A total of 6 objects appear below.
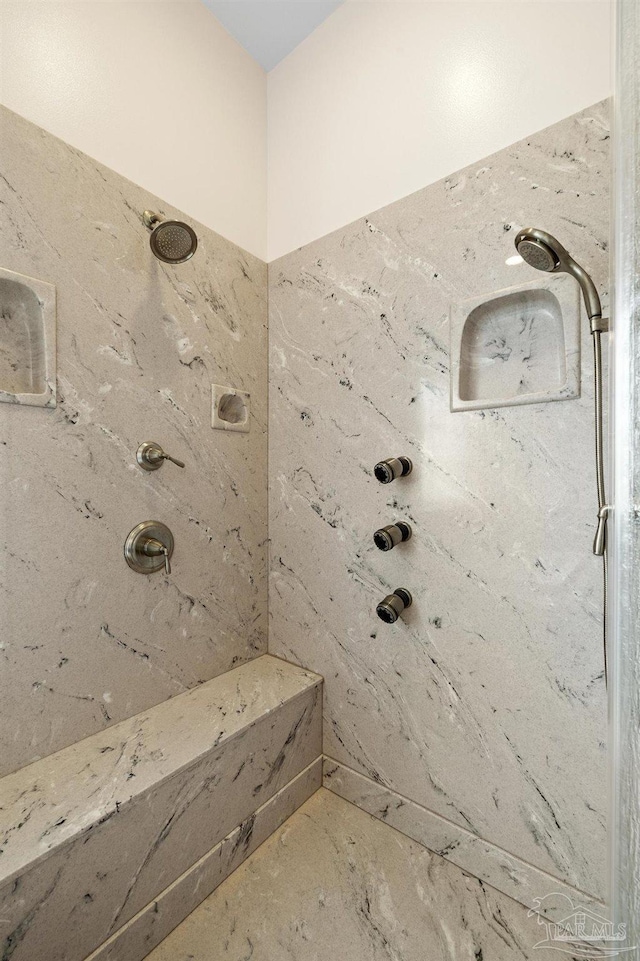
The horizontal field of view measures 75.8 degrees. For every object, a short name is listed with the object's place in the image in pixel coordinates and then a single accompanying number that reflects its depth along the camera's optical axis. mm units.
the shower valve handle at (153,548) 1190
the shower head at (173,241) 1061
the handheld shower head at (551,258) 822
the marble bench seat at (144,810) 791
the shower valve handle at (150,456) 1209
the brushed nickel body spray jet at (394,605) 1142
